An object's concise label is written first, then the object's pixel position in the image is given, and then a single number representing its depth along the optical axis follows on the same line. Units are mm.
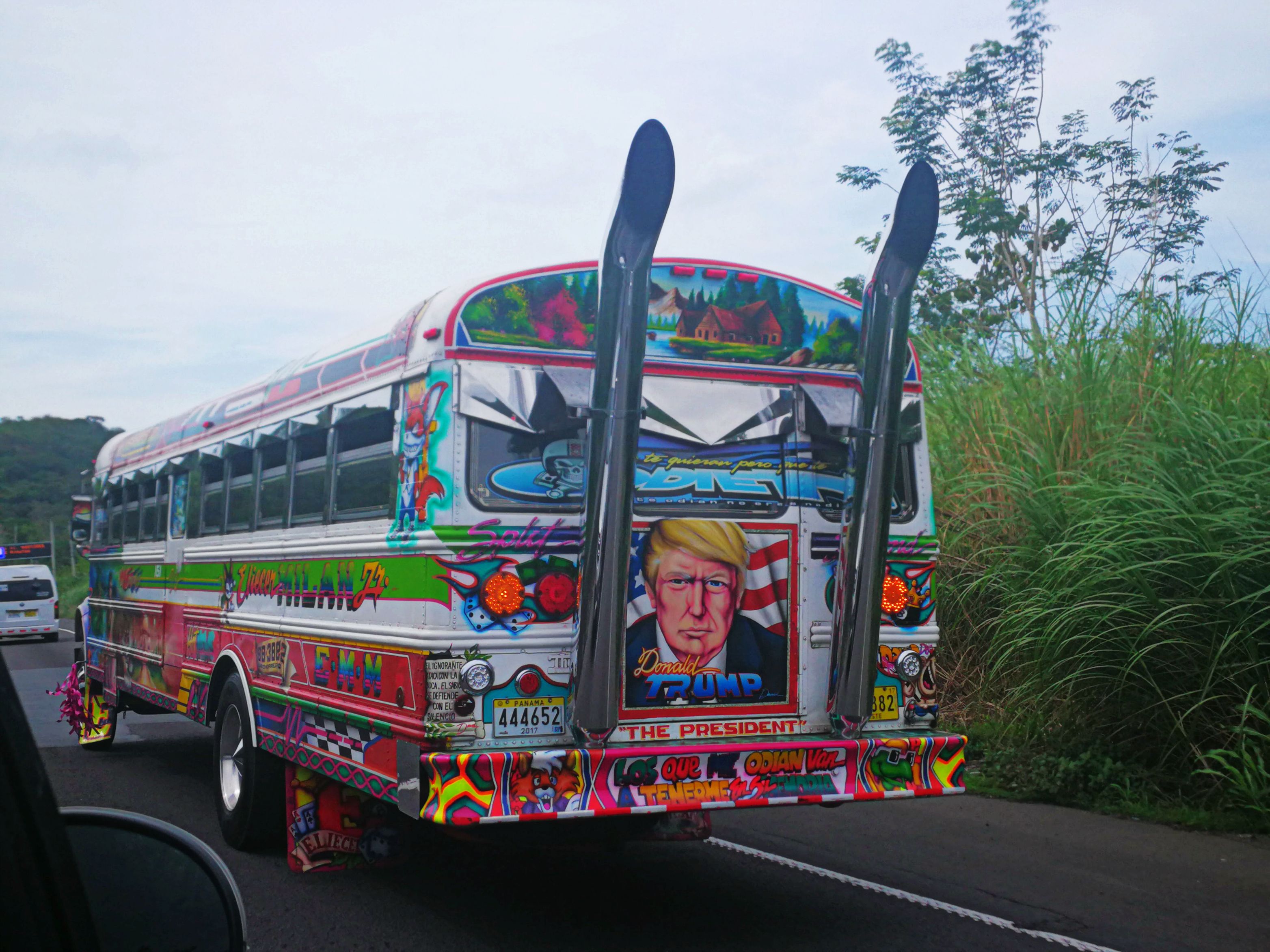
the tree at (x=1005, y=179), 16516
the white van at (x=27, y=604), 32281
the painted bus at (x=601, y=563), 5059
